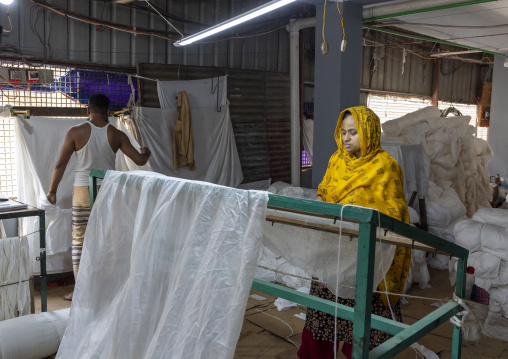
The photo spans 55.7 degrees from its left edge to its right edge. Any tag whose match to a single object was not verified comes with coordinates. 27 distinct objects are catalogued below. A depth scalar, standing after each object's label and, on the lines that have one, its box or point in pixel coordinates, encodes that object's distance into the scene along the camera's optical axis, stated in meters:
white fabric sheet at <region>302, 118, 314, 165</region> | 7.68
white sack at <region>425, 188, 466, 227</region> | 5.62
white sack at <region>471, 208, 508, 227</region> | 4.47
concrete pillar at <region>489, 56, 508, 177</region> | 9.84
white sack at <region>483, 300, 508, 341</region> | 3.79
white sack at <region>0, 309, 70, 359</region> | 2.92
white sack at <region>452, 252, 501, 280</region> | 4.01
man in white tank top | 3.96
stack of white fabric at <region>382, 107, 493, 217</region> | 6.57
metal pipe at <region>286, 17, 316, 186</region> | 6.32
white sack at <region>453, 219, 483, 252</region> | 4.22
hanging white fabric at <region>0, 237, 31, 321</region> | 3.21
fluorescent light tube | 3.31
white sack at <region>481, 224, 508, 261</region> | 4.03
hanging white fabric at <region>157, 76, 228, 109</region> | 5.56
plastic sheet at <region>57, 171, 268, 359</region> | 1.69
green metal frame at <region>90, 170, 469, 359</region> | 1.53
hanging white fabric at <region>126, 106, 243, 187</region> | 5.29
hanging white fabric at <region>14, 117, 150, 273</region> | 4.36
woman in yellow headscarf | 2.50
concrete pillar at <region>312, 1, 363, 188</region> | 5.20
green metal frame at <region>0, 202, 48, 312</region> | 3.26
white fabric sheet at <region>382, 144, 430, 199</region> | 5.40
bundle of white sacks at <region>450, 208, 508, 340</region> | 3.97
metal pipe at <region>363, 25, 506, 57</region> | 6.45
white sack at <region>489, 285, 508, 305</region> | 4.05
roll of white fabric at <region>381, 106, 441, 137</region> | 6.77
